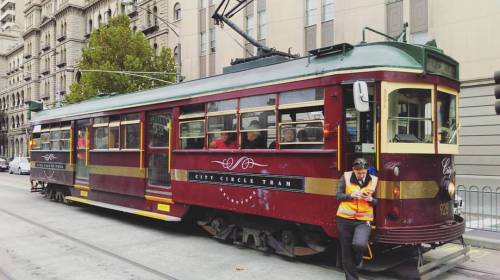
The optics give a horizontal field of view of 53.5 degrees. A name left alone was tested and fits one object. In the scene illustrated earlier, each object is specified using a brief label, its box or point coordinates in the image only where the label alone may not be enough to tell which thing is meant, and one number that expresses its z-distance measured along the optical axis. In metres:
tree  27.67
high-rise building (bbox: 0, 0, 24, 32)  93.12
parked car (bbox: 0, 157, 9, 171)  45.29
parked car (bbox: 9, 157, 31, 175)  38.47
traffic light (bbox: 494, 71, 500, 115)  8.00
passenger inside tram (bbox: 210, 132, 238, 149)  8.64
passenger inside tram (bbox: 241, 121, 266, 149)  8.09
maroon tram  6.62
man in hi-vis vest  6.16
